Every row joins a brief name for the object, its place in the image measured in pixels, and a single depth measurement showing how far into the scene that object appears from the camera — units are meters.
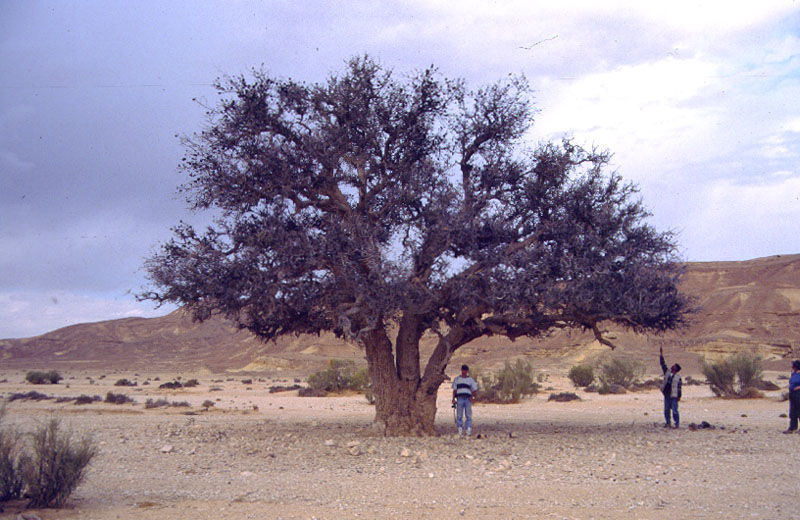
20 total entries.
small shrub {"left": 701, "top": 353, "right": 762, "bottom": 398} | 30.80
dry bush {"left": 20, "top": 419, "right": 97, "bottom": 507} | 8.41
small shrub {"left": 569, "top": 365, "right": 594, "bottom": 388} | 41.62
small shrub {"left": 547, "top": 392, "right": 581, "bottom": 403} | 31.97
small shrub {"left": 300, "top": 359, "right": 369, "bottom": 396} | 36.91
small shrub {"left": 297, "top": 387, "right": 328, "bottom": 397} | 36.62
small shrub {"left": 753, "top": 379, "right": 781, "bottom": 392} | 33.53
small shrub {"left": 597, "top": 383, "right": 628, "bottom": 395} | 36.44
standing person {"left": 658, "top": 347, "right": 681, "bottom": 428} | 18.08
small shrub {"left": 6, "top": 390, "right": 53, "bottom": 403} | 30.73
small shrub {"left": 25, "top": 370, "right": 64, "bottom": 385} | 48.24
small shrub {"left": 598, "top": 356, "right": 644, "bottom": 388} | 40.41
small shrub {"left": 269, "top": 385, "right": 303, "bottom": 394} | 40.40
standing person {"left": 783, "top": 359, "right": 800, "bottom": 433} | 16.55
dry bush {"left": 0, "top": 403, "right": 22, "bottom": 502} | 8.48
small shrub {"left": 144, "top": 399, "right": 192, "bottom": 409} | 27.48
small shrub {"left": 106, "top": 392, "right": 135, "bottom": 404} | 29.59
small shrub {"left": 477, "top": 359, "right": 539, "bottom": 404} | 31.02
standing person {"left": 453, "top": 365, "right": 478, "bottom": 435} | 16.14
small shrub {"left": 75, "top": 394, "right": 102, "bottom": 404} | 29.11
